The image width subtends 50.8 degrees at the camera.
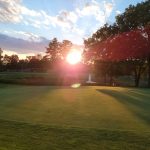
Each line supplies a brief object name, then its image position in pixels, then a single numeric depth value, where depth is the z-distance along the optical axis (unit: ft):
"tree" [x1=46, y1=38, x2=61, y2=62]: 204.75
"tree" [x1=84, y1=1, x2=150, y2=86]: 75.58
